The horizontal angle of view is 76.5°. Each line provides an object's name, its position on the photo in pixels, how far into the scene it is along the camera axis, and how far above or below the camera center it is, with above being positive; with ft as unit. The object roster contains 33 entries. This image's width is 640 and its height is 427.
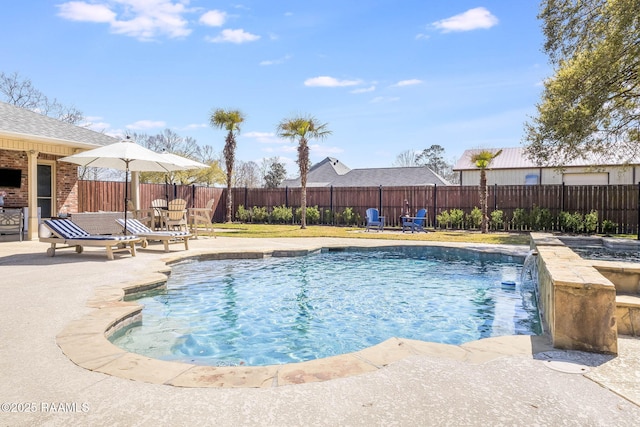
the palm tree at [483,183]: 47.06 +2.97
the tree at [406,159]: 175.32 +21.55
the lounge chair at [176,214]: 34.24 -0.43
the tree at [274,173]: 138.41 +12.54
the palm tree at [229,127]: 64.59 +13.23
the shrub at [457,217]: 53.40 -1.16
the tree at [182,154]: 102.32 +16.06
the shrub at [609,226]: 45.09 -2.05
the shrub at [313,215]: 61.88 -0.97
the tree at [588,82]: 32.12 +11.01
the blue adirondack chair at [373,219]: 51.13 -1.37
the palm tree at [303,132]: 53.98 +10.34
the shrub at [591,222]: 45.29 -1.60
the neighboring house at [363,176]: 101.19 +8.70
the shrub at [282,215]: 63.93 -0.98
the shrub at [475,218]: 51.82 -1.27
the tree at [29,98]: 83.61 +23.86
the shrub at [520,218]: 49.36 -1.23
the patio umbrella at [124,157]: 25.26 +3.59
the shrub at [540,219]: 47.91 -1.32
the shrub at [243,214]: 66.39 -0.84
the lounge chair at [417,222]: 48.72 -1.75
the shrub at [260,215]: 65.46 -0.99
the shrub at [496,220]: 50.78 -1.50
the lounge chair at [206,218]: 37.17 -0.86
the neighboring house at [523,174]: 80.38 +7.26
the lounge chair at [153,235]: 26.66 -1.69
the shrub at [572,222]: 45.80 -1.61
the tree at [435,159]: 180.96 +22.10
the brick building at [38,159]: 32.99 +4.54
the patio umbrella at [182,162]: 31.56 +3.92
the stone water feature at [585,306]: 9.12 -2.46
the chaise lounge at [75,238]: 23.22 -1.69
